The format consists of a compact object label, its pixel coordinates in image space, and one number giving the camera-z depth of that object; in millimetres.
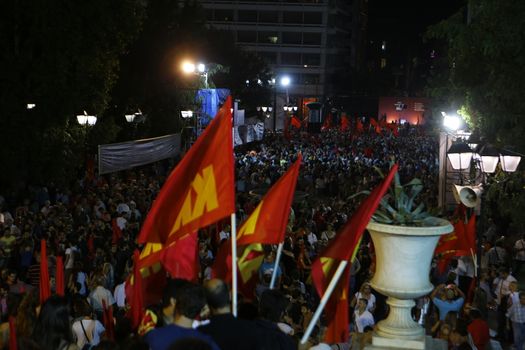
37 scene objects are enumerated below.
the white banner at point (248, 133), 39656
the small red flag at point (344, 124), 57622
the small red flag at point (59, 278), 8391
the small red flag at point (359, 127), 60188
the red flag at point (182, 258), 7082
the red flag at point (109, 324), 8164
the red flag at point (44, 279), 8258
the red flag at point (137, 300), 7309
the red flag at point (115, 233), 15547
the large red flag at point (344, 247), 6148
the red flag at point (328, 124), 65369
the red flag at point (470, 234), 12344
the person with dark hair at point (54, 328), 5824
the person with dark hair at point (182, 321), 4980
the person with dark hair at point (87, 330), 8625
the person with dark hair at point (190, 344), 4027
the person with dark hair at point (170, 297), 5312
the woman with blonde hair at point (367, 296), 11602
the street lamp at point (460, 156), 13984
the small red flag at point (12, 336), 6845
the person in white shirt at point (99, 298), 11094
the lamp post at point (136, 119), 31441
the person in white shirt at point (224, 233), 15972
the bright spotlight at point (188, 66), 31375
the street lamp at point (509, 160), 13172
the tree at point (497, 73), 14258
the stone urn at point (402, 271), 6344
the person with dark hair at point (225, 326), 5195
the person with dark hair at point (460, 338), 9059
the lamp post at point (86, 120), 23858
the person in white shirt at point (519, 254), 16969
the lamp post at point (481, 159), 13133
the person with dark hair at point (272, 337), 5242
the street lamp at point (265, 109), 58622
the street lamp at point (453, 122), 21312
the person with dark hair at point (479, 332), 9977
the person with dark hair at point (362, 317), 10820
